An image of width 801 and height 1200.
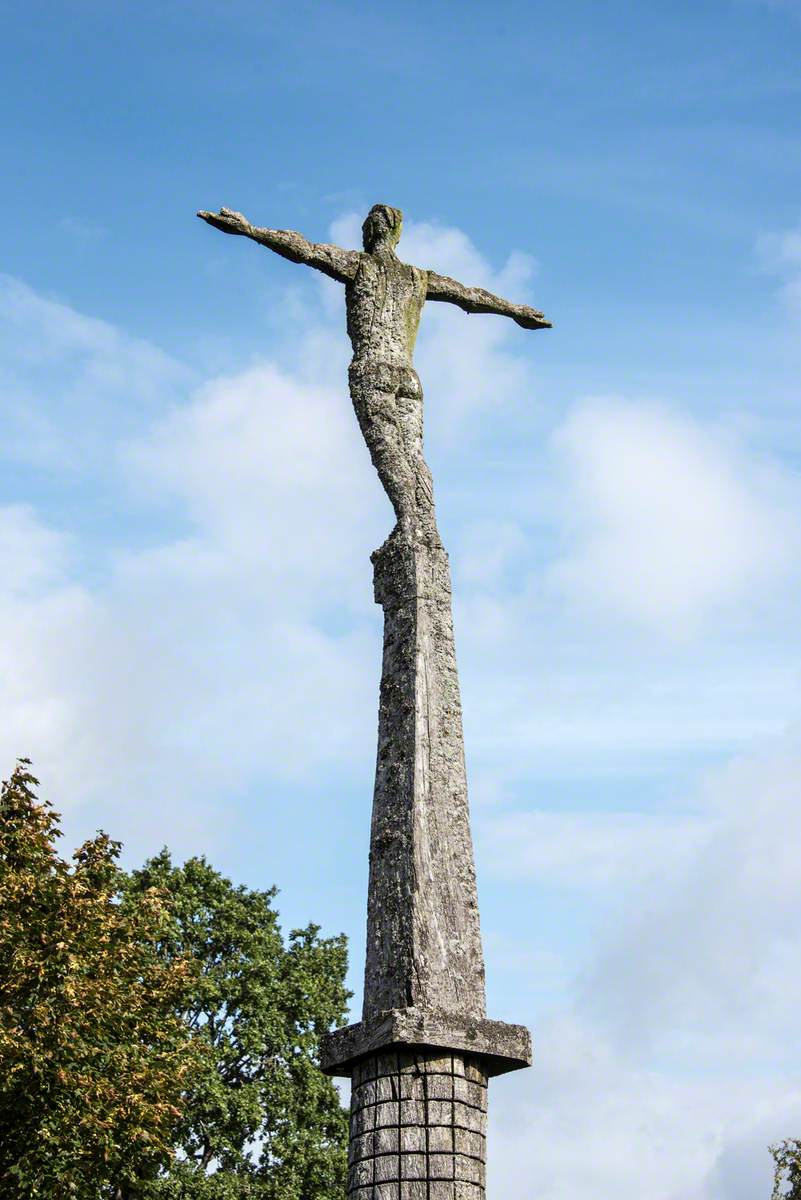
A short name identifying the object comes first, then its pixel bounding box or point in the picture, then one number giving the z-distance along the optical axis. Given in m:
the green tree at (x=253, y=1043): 29.06
